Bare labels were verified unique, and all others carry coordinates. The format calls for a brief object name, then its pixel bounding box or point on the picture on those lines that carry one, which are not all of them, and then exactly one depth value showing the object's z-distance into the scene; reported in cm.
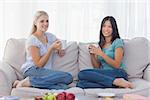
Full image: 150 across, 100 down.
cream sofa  351
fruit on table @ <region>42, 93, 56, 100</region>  246
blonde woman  320
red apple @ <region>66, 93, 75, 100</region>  248
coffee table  273
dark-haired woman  326
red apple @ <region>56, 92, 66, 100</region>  246
